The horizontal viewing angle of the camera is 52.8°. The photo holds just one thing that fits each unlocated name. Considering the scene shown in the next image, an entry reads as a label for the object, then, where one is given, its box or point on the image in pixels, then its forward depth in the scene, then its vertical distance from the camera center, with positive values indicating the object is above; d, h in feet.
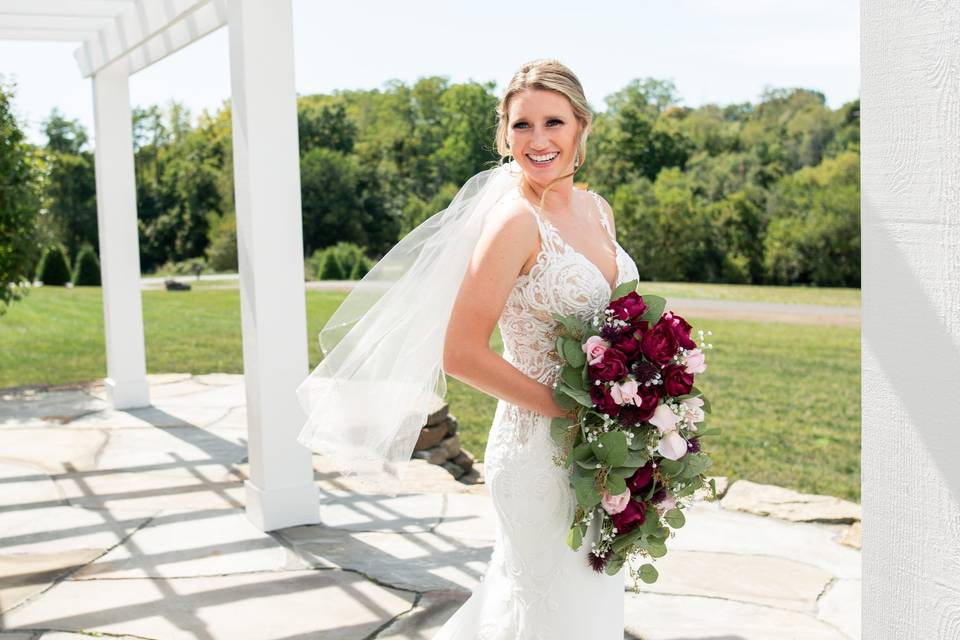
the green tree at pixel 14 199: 32.40 +1.77
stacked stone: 23.73 -5.09
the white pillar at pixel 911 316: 5.03 -0.47
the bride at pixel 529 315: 8.28 -0.68
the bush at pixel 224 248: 90.74 -0.22
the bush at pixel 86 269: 80.43 -1.66
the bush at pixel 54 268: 80.18 -1.51
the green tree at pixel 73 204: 91.56 +4.34
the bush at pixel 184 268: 92.53 -2.02
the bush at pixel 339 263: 83.66 -1.76
